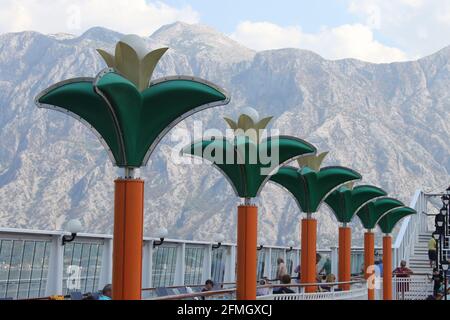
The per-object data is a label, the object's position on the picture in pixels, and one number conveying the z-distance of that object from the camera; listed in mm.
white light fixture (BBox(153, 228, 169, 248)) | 22031
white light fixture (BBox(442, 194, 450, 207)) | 31383
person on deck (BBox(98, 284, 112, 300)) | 13461
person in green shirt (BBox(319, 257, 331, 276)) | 38131
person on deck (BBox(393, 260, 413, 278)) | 30402
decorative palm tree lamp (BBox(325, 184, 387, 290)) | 24984
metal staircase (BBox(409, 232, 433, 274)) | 37688
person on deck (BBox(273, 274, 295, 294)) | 18088
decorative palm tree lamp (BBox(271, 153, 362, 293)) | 21234
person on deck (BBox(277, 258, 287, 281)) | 21183
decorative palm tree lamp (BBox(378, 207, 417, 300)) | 28330
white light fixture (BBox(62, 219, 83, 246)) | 16828
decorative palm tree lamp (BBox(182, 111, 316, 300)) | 15773
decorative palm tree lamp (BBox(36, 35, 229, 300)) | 11438
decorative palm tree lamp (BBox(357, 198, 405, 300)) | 27953
